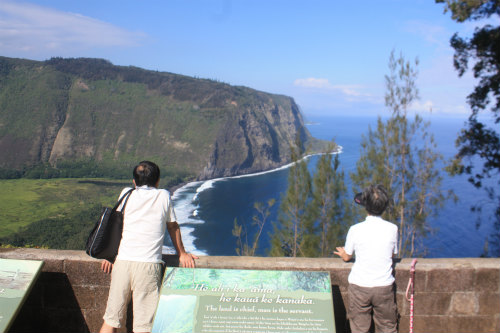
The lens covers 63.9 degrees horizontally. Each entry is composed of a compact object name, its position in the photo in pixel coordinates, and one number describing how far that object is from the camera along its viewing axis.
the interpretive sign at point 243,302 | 2.78
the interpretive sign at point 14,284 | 2.91
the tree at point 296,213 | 20.55
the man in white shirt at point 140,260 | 3.01
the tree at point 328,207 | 20.22
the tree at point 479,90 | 9.63
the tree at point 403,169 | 13.96
